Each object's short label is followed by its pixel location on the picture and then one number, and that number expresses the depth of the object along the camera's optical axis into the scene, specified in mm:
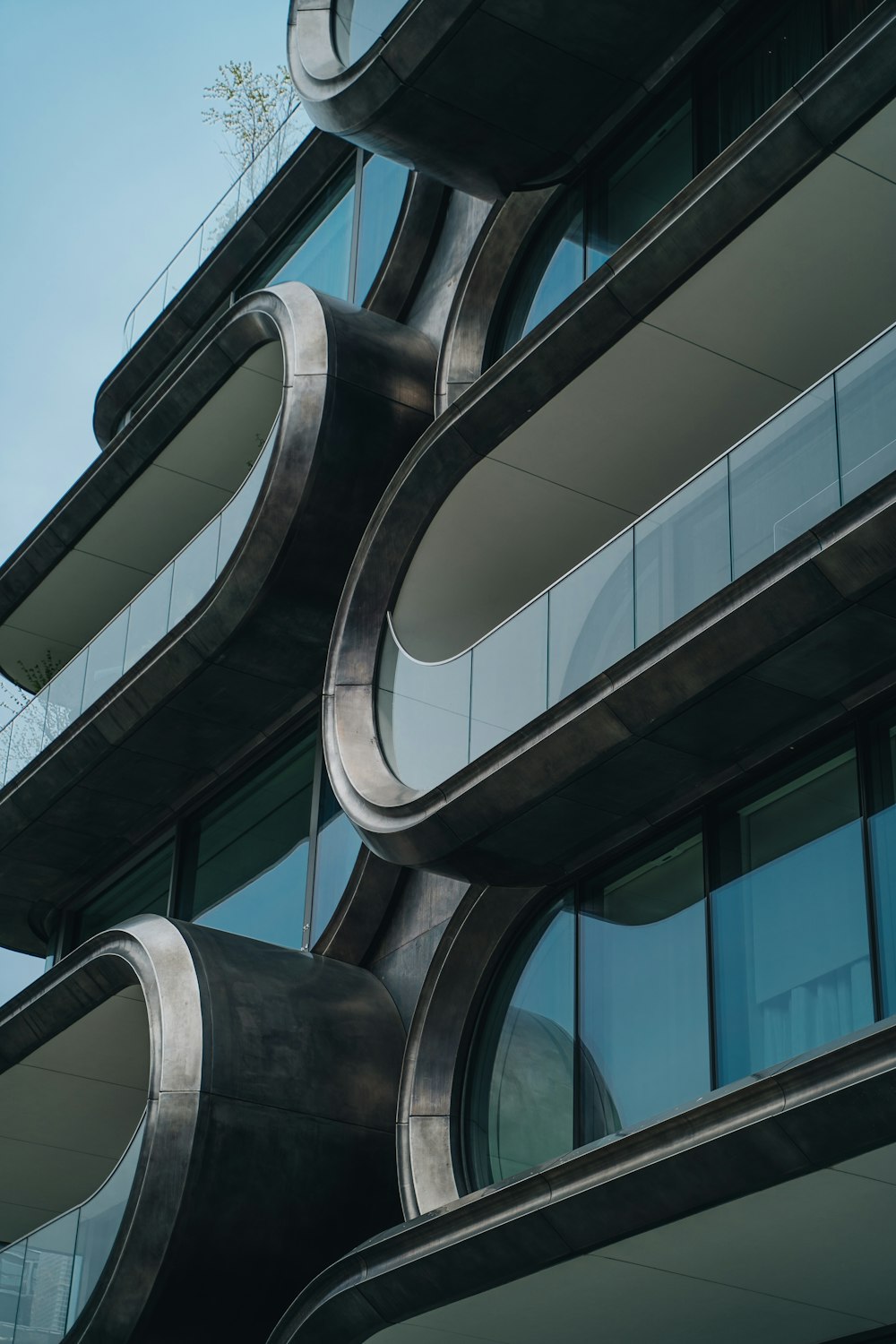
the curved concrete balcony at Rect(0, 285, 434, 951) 17969
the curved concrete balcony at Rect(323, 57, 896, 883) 11164
